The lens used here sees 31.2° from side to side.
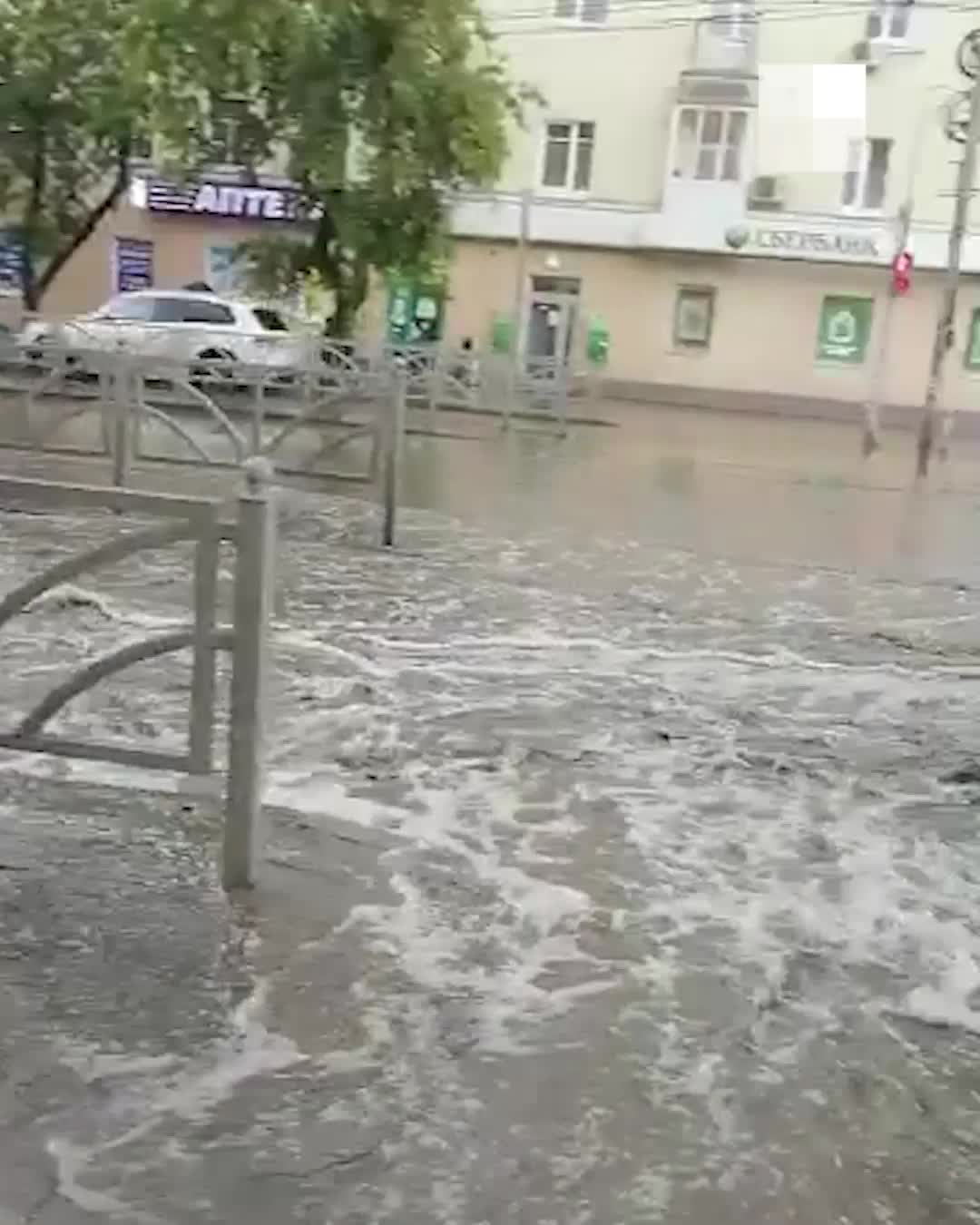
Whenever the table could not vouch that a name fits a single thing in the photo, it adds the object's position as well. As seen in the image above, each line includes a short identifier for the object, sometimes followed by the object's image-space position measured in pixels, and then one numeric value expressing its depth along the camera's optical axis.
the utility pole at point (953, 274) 21.72
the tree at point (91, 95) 20.70
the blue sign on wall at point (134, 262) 32.56
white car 19.41
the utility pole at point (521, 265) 29.60
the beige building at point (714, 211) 29.97
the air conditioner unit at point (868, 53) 29.64
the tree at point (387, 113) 20.66
